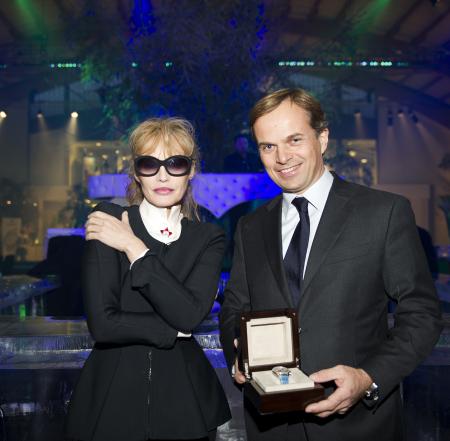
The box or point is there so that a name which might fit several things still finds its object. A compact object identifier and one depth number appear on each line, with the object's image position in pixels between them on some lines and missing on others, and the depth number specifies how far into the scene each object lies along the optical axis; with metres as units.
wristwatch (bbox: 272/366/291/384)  1.36
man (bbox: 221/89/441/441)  1.59
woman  1.59
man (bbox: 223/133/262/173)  7.45
